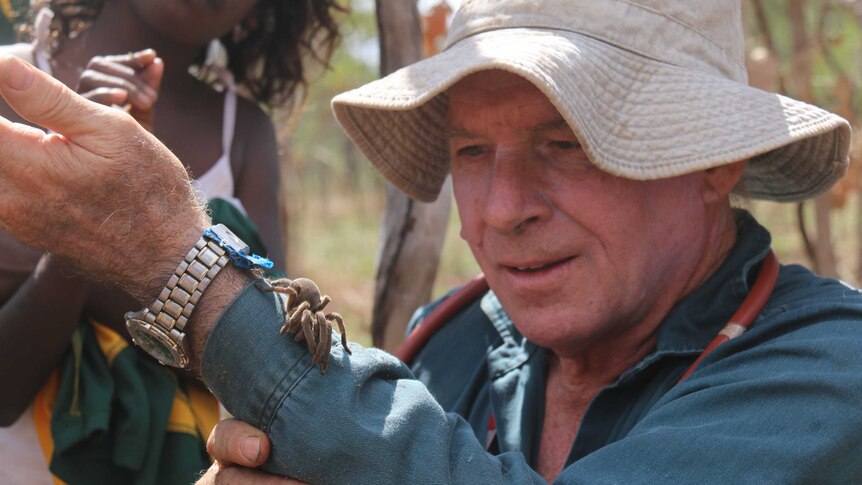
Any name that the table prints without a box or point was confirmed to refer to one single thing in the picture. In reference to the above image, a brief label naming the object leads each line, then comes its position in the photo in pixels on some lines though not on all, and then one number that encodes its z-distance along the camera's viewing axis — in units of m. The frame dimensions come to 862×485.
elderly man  1.51
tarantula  1.53
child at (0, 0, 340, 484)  2.22
